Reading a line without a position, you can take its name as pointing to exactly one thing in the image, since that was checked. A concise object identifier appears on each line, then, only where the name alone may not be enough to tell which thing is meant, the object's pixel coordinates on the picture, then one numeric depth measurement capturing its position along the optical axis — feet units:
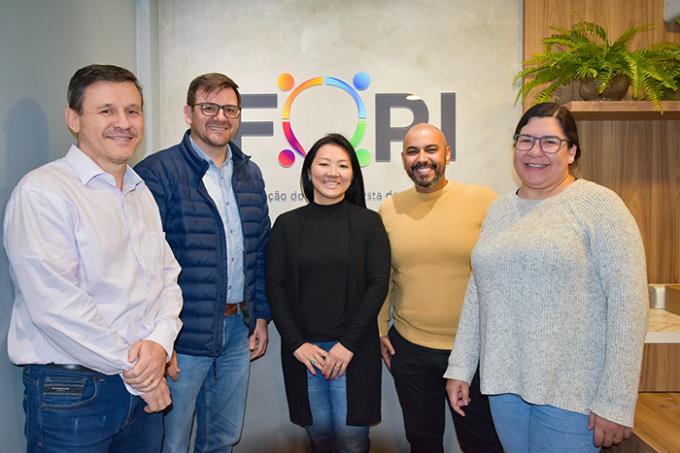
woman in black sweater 7.68
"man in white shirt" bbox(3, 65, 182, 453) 4.88
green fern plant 9.10
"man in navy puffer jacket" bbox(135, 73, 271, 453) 7.36
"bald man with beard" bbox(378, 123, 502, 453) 7.83
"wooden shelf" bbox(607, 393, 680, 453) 6.99
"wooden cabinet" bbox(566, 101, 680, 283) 10.61
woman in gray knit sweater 5.23
